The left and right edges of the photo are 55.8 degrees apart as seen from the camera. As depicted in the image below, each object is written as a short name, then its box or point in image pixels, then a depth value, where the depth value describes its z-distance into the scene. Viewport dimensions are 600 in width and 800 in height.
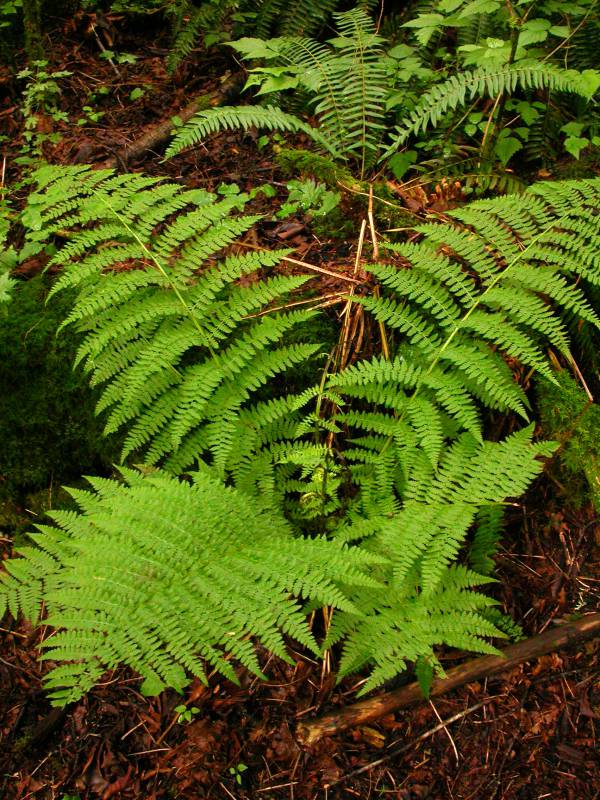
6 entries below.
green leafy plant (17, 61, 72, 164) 4.14
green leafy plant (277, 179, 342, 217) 3.44
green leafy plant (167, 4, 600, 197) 3.34
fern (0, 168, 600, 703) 2.32
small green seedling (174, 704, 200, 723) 2.68
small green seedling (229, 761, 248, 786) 2.54
